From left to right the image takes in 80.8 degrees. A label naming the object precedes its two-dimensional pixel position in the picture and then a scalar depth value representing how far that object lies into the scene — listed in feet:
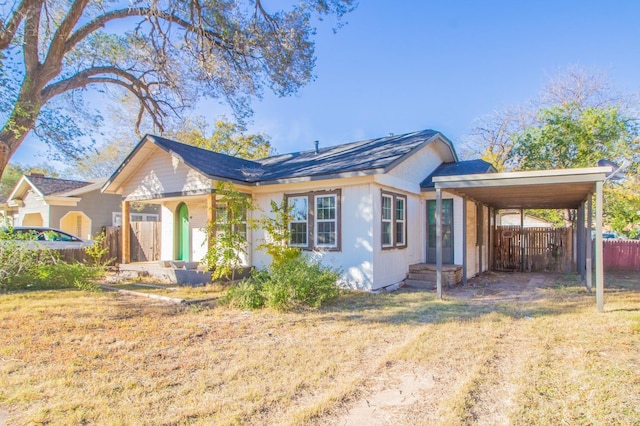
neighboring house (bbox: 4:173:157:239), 63.53
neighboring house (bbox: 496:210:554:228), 108.99
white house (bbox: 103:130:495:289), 29.94
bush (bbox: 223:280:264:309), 23.86
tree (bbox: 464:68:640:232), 47.52
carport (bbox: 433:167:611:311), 22.25
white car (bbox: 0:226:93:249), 45.85
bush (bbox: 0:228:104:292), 30.96
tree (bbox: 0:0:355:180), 31.55
